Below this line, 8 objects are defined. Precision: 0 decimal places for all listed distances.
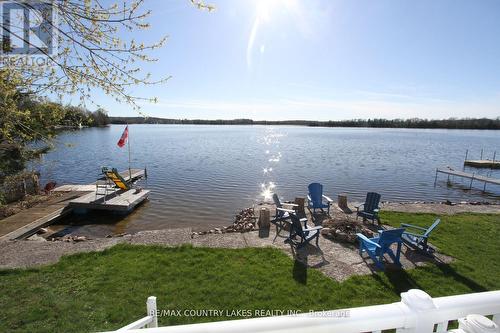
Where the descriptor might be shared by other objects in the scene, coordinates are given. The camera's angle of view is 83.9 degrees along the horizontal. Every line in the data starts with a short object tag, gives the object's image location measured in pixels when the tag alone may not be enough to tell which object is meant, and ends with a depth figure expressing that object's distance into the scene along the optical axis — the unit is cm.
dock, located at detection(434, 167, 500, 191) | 2040
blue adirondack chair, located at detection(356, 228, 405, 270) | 630
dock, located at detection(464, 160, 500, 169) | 3122
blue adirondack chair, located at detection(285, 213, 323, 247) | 730
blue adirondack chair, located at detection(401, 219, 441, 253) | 701
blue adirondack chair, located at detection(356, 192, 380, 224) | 930
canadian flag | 1457
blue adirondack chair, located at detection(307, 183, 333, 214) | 1055
